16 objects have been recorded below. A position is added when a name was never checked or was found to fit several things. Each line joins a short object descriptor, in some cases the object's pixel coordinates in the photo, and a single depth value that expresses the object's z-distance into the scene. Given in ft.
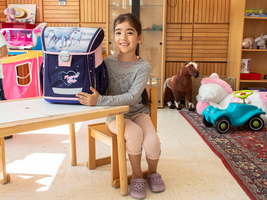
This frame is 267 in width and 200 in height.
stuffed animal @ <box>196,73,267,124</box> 10.67
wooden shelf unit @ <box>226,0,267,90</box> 11.88
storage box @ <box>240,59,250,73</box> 12.28
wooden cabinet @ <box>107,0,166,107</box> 12.19
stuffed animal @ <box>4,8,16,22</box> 12.09
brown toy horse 11.39
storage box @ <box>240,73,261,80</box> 12.23
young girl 4.75
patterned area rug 5.13
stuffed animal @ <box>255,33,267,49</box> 11.98
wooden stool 5.02
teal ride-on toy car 8.43
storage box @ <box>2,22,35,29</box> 11.94
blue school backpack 4.26
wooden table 3.17
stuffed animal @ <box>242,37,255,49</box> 11.97
